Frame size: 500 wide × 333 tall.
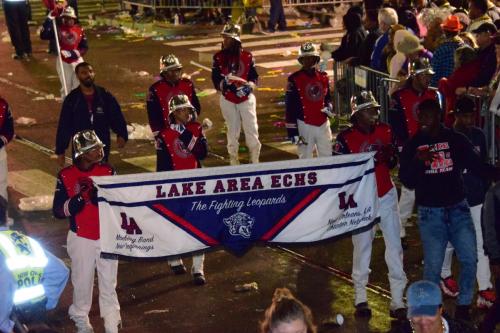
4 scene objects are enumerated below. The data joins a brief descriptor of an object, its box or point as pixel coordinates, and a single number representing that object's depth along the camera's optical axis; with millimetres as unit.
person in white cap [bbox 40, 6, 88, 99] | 18969
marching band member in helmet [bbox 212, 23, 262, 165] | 14500
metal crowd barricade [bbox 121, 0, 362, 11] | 28625
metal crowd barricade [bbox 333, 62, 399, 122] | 15148
